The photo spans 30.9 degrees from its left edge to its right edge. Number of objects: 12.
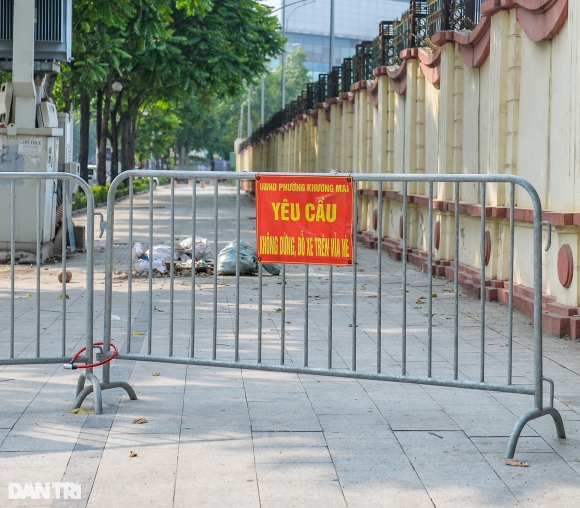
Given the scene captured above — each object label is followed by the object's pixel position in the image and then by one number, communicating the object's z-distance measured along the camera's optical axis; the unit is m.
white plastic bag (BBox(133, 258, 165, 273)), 13.59
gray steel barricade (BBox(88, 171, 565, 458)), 5.50
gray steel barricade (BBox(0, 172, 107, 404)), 6.30
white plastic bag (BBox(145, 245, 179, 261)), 13.63
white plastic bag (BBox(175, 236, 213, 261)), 13.89
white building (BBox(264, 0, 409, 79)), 131.75
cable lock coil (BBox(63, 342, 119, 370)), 6.18
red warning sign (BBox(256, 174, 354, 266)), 5.97
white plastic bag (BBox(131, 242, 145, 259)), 13.75
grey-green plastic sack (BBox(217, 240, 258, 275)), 14.01
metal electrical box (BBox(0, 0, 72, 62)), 15.78
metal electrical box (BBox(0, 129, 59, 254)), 15.19
